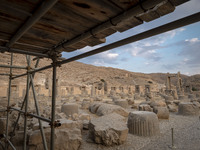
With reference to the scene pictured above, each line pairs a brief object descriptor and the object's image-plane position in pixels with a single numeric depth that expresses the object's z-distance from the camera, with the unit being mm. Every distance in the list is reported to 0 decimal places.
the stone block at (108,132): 4262
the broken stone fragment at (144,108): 8883
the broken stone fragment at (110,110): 7887
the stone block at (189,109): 8778
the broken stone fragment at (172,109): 10117
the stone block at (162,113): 7706
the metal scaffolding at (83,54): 1024
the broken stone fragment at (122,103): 11795
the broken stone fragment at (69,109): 8250
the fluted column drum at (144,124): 5270
